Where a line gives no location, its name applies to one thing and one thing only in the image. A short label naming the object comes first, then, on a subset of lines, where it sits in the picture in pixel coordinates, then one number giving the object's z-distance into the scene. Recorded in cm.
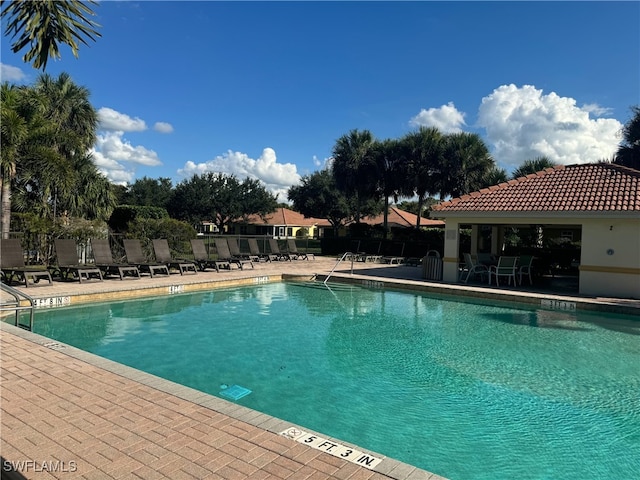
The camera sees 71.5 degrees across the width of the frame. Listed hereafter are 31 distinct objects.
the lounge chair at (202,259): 1708
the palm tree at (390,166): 2984
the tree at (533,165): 2659
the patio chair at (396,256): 2414
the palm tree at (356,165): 3089
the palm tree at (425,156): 2873
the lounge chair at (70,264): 1265
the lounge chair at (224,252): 1766
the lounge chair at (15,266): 1122
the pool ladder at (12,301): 665
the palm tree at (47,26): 367
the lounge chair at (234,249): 1924
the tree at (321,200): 4962
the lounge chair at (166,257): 1566
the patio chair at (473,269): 1495
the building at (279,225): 5797
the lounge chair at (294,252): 2374
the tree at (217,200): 5469
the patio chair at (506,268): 1439
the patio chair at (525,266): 1475
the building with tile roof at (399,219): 3771
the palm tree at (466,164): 2791
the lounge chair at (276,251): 2259
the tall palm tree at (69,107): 2420
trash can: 1592
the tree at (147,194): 5944
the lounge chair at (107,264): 1359
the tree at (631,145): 2342
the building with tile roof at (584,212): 1237
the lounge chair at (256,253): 2114
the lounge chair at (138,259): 1445
